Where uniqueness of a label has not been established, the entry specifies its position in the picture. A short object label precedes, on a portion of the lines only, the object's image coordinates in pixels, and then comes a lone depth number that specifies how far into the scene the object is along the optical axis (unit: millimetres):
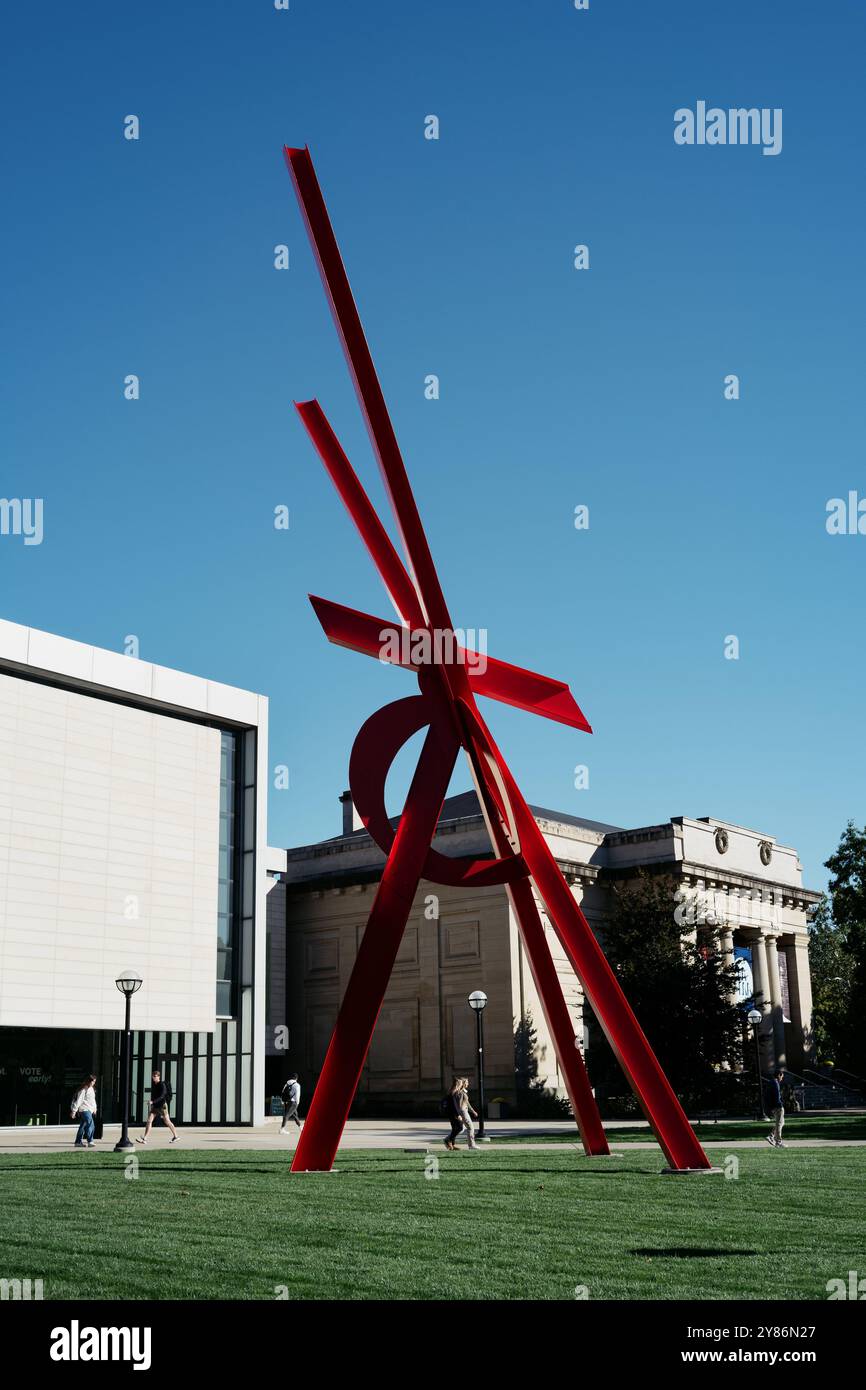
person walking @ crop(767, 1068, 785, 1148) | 24156
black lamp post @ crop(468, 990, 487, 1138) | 30250
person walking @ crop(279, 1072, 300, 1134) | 34281
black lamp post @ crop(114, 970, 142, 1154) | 23277
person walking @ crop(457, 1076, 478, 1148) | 24203
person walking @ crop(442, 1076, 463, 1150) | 24344
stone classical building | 47812
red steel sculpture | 16000
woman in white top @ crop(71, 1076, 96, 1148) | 25688
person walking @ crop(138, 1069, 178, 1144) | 29984
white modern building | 37219
